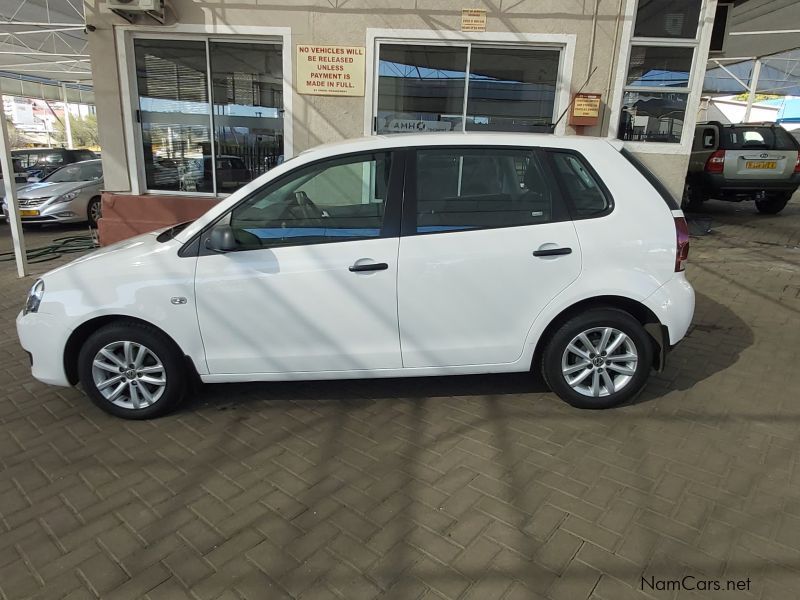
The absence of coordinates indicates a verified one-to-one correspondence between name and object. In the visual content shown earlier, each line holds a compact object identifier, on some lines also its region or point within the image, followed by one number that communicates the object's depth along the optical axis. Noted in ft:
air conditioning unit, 21.72
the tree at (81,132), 140.46
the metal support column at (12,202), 21.61
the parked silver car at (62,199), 34.04
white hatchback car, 11.02
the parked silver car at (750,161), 37.81
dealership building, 23.54
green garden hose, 27.04
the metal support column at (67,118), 103.51
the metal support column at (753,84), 66.59
